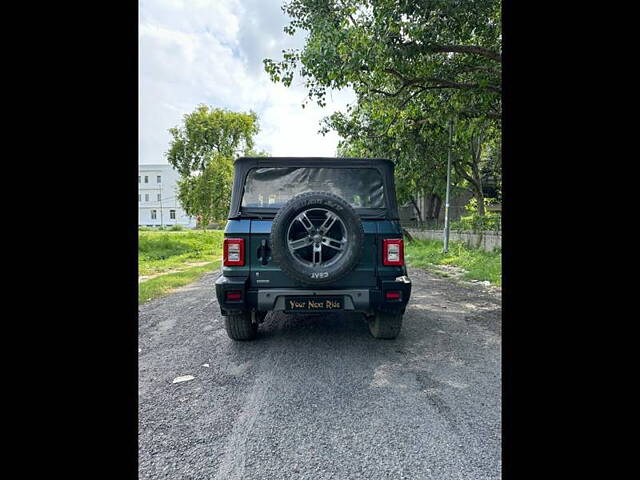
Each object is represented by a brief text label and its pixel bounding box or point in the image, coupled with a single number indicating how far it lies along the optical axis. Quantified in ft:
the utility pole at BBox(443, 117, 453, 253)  40.81
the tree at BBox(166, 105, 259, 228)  86.74
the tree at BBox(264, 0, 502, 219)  19.04
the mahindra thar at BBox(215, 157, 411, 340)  11.44
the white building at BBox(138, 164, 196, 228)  129.39
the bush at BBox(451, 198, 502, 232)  42.67
